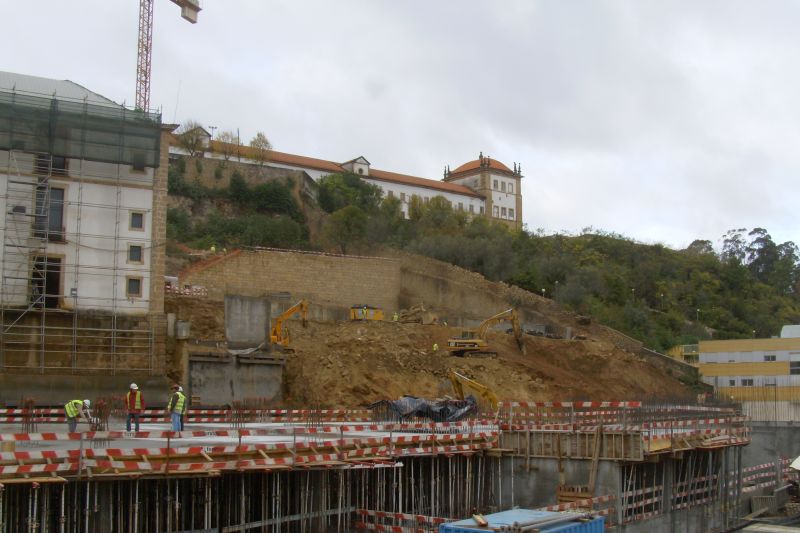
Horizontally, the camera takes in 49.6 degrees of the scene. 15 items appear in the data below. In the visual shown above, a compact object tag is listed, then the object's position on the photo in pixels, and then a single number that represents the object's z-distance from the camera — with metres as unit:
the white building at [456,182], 77.56
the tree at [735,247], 102.75
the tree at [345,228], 59.31
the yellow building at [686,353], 57.06
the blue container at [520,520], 13.22
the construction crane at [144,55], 54.16
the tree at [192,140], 68.69
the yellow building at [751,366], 47.47
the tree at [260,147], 72.26
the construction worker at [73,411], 19.25
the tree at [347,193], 71.75
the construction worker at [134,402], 19.41
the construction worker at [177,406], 19.78
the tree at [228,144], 71.50
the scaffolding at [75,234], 34.06
